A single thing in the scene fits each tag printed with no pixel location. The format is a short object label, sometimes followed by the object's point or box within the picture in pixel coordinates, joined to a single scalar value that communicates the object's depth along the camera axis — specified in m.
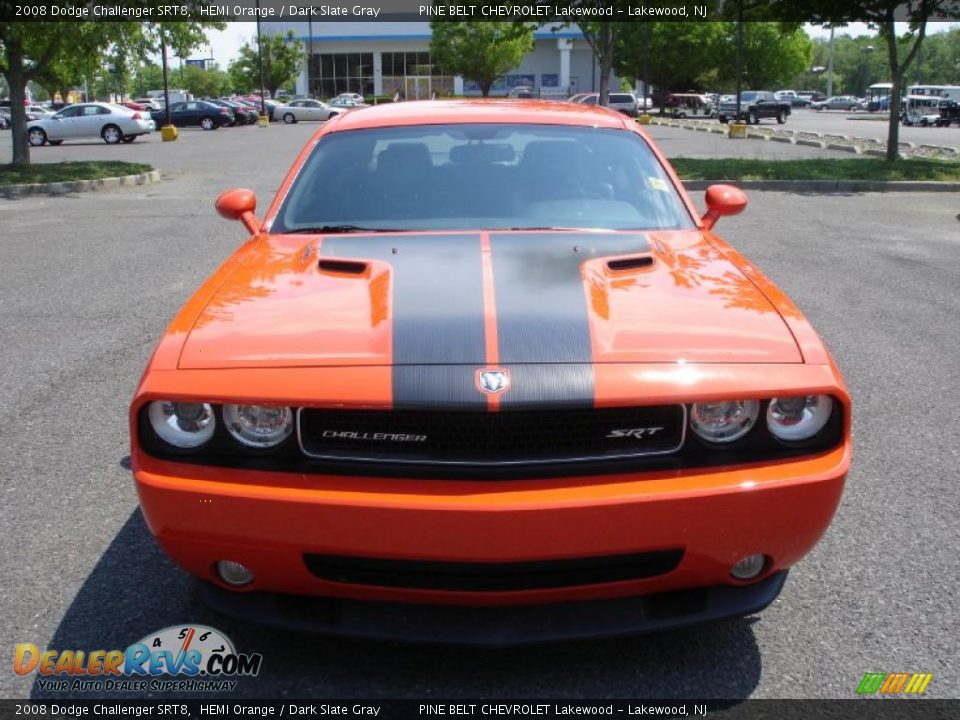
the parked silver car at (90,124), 32.22
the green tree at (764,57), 70.19
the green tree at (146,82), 120.00
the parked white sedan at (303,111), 51.22
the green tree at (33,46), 16.86
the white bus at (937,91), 55.56
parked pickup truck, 46.02
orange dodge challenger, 2.21
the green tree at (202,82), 100.88
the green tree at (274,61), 66.88
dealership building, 78.31
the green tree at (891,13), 17.80
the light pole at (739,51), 28.49
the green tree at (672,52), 61.06
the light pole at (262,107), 48.25
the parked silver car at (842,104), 84.06
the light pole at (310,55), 70.97
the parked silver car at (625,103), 46.28
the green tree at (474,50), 61.88
